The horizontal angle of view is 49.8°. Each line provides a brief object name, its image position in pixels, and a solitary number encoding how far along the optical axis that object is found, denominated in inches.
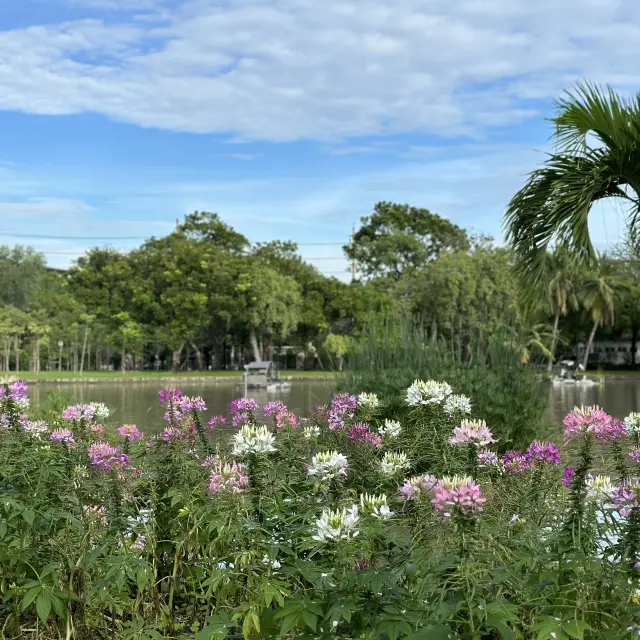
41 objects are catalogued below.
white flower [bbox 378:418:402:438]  144.5
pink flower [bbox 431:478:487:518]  63.6
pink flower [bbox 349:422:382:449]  141.3
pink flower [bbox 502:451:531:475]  116.4
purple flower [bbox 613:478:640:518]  72.0
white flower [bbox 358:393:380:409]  163.5
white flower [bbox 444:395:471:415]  139.9
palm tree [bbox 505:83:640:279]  265.1
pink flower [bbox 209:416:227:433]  149.4
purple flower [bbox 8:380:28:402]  127.3
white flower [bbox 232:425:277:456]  88.7
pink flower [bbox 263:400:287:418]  169.3
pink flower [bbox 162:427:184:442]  124.9
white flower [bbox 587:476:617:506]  88.5
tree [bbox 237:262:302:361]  1654.8
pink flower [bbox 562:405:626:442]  88.0
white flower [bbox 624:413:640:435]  109.3
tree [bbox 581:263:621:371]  1676.9
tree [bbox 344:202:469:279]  1884.8
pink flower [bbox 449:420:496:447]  93.4
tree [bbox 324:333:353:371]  1620.3
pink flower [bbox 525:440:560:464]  112.3
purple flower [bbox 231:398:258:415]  153.1
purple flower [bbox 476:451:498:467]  107.5
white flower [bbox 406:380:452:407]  144.6
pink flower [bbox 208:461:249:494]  90.3
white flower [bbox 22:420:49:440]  128.2
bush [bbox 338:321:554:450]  236.8
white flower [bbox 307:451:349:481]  87.4
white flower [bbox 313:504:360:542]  72.2
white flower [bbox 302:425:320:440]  148.5
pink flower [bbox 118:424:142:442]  154.3
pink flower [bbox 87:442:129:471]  117.2
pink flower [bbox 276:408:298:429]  161.5
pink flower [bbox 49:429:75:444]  131.3
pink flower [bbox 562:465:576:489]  99.6
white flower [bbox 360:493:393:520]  82.0
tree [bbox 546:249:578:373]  1565.0
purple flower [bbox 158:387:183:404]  142.0
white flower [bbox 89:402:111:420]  154.3
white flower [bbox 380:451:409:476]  111.2
